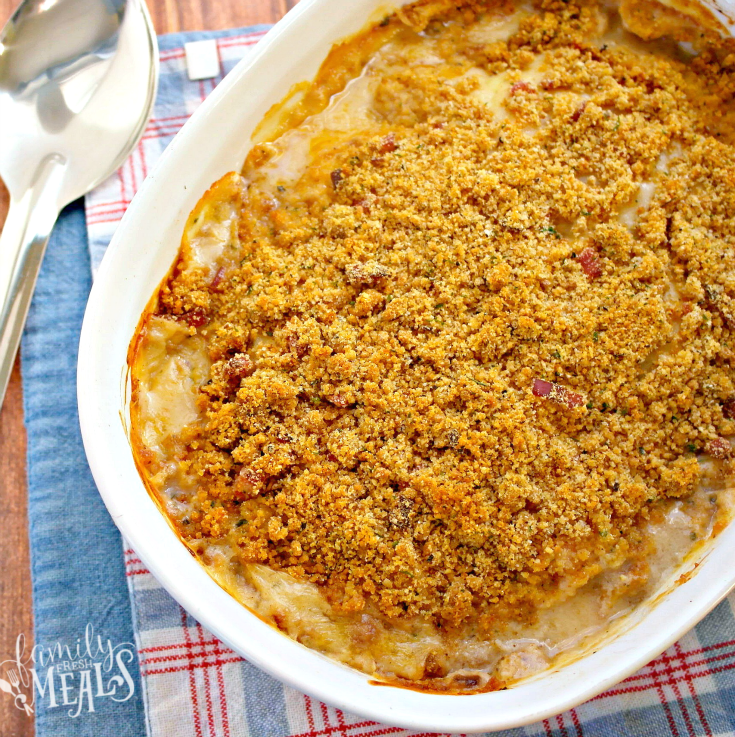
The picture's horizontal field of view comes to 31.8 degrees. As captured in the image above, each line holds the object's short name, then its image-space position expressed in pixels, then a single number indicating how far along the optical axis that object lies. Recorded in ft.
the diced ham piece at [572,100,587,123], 1.65
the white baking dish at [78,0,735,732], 1.48
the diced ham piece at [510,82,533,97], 1.67
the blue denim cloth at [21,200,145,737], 1.66
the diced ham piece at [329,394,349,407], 1.57
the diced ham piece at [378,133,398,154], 1.66
